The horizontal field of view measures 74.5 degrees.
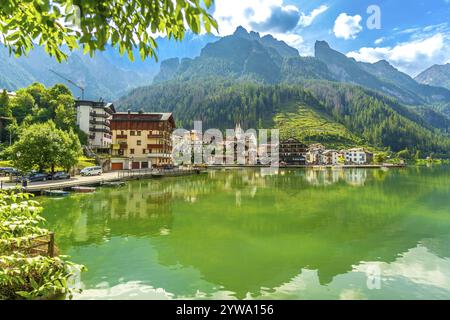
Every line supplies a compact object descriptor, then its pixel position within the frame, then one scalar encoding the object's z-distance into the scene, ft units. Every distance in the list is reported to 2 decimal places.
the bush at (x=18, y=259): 22.44
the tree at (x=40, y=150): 151.43
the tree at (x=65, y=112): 289.62
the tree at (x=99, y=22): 12.96
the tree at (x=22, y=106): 297.53
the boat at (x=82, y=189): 145.79
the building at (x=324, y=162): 649.36
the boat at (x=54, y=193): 127.85
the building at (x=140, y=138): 312.50
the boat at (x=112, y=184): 173.54
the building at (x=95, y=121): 334.65
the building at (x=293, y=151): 613.11
